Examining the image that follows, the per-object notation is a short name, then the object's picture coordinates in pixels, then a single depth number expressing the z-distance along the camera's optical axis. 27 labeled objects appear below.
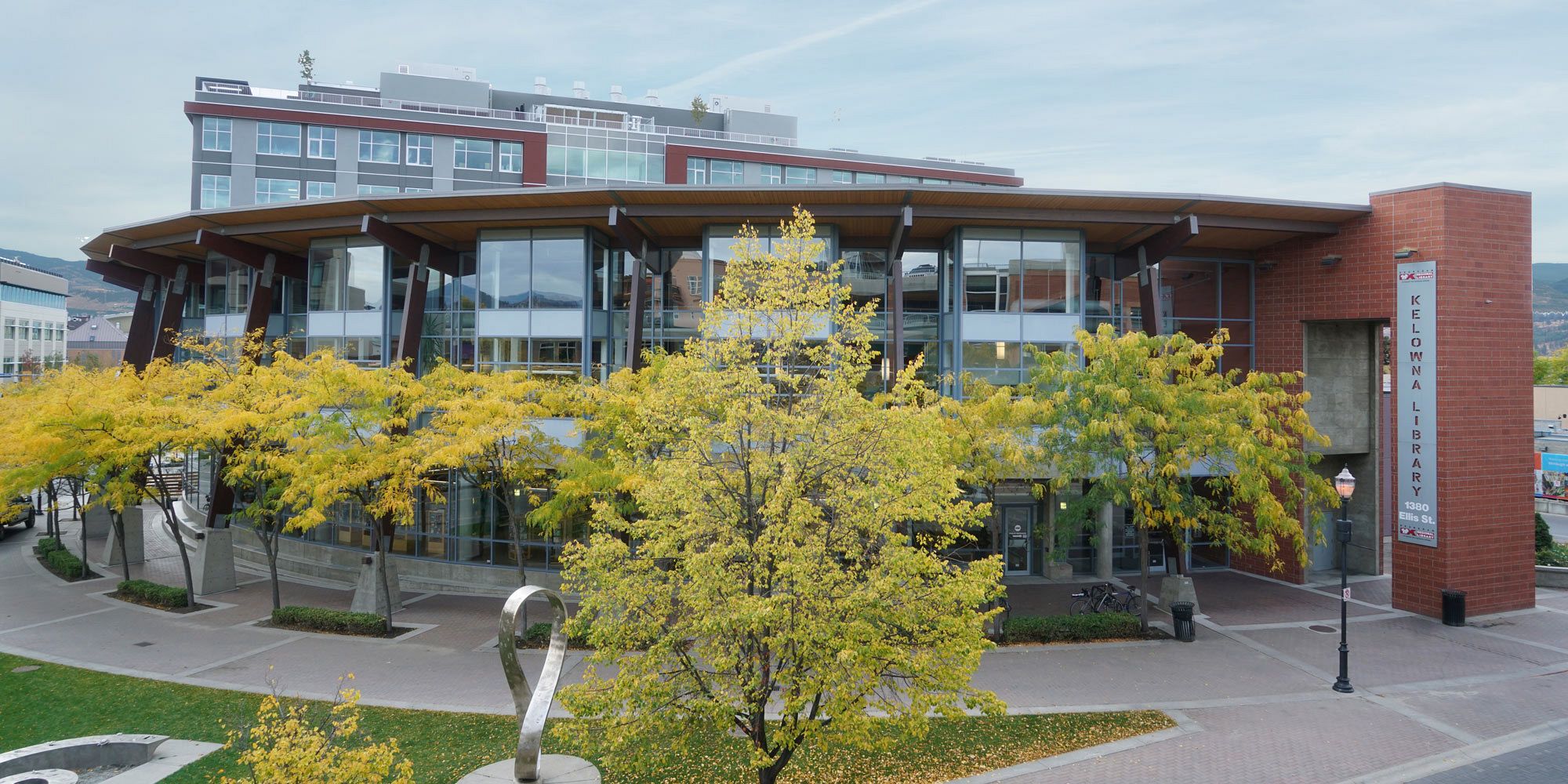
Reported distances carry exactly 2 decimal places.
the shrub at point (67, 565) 27.00
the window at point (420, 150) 46.75
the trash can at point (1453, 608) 20.89
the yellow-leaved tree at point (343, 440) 18.94
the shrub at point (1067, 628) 19.25
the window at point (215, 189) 44.88
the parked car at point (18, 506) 24.20
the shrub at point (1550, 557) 26.34
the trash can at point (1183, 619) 19.44
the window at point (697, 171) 50.97
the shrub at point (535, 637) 19.16
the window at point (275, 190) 45.44
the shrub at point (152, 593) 23.14
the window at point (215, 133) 44.66
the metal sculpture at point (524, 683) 9.51
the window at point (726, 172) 51.81
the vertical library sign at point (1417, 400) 21.83
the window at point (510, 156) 48.12
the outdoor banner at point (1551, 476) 42.16
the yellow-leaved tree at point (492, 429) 18.16
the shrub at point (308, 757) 7.59
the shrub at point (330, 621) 20.31
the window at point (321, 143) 45.84
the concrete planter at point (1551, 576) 25.45
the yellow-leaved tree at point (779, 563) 9.30
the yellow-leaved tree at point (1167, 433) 18.20
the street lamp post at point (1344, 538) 15.88
